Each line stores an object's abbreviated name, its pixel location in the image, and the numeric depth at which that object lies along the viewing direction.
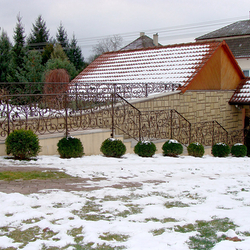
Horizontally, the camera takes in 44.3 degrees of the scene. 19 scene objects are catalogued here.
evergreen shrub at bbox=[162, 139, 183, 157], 10.05
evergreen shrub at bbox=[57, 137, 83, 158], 8.24
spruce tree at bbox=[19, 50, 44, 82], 24.55
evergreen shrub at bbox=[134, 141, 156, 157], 9.44
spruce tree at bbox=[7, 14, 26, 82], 24.76
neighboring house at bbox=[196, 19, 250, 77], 26.23
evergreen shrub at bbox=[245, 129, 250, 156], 16.22
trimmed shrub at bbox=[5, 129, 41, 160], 7.48
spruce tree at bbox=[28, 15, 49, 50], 34.72
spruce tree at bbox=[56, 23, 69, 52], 37.03
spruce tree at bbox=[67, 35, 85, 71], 34.81
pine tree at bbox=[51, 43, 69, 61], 28.20
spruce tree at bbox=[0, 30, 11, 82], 26.31
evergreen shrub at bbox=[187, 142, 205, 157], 10.95
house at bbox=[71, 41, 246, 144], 14.07
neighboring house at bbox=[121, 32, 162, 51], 44.30
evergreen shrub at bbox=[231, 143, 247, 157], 12.55
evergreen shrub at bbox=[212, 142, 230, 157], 12.12
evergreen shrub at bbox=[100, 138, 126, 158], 8.90
